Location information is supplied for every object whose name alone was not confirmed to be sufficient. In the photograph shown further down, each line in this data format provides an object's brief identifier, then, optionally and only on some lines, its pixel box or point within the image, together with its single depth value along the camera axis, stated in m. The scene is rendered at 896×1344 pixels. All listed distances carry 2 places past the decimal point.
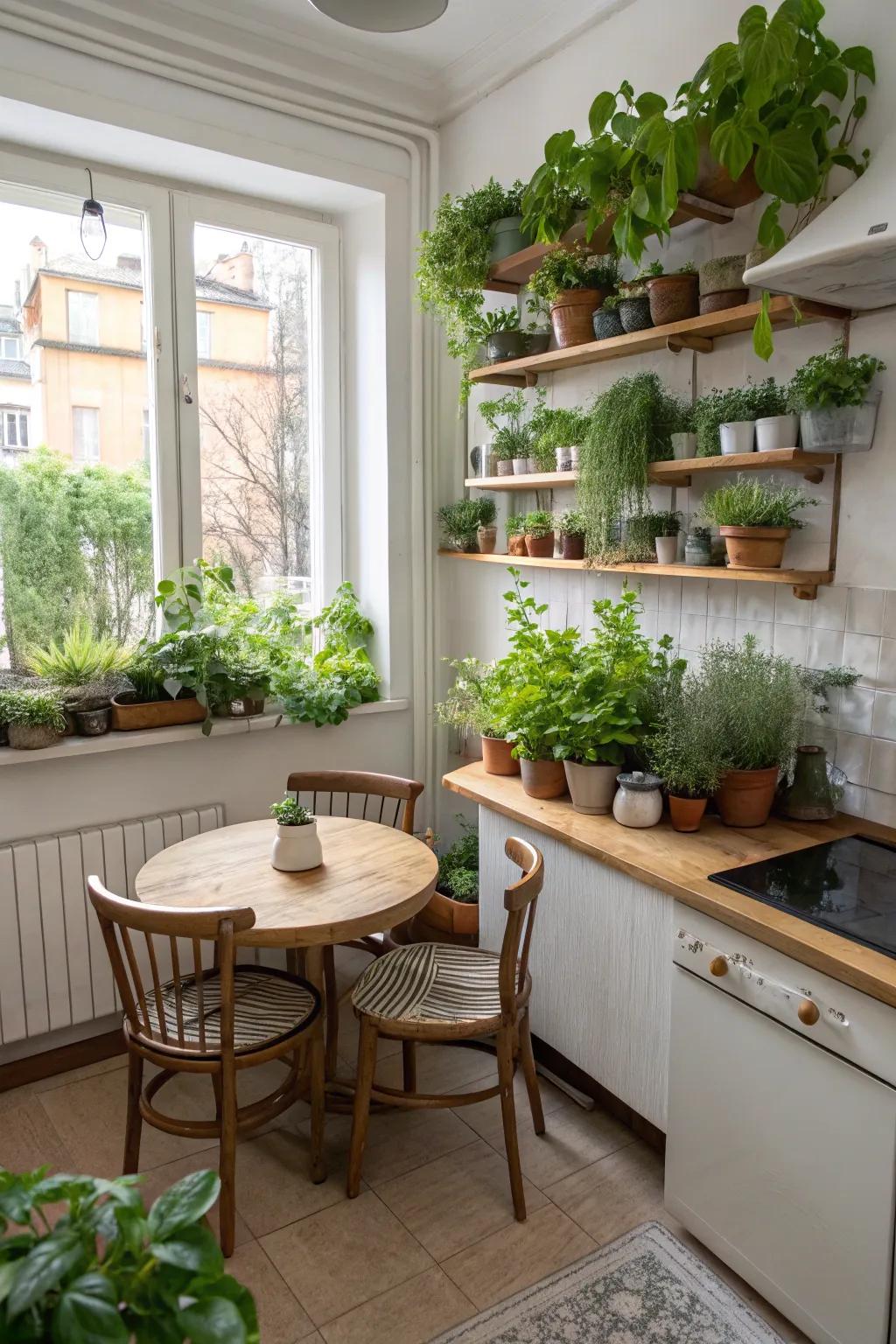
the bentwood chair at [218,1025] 1.94
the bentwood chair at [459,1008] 2.13
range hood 1.72
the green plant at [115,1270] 0.59
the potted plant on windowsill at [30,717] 2.64
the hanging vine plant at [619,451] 2.48
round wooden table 2.06
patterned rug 1.88
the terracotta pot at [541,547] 2.93
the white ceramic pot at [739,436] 2.26
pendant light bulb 2.91
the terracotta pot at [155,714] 2.86
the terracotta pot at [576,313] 2.65
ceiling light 1.97
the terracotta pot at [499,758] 2.83
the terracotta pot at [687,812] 2.27
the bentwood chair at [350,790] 2.71
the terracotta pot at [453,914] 2.98
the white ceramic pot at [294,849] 2.34
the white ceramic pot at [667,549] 2.50
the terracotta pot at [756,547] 2.22
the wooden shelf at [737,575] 2.17
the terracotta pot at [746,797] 2.26
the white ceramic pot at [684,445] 2.44
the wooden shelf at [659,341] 2.12
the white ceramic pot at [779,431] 2.18
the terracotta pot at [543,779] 2.61
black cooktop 1.78
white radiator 2.67
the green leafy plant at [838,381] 2.05
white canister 2.33
